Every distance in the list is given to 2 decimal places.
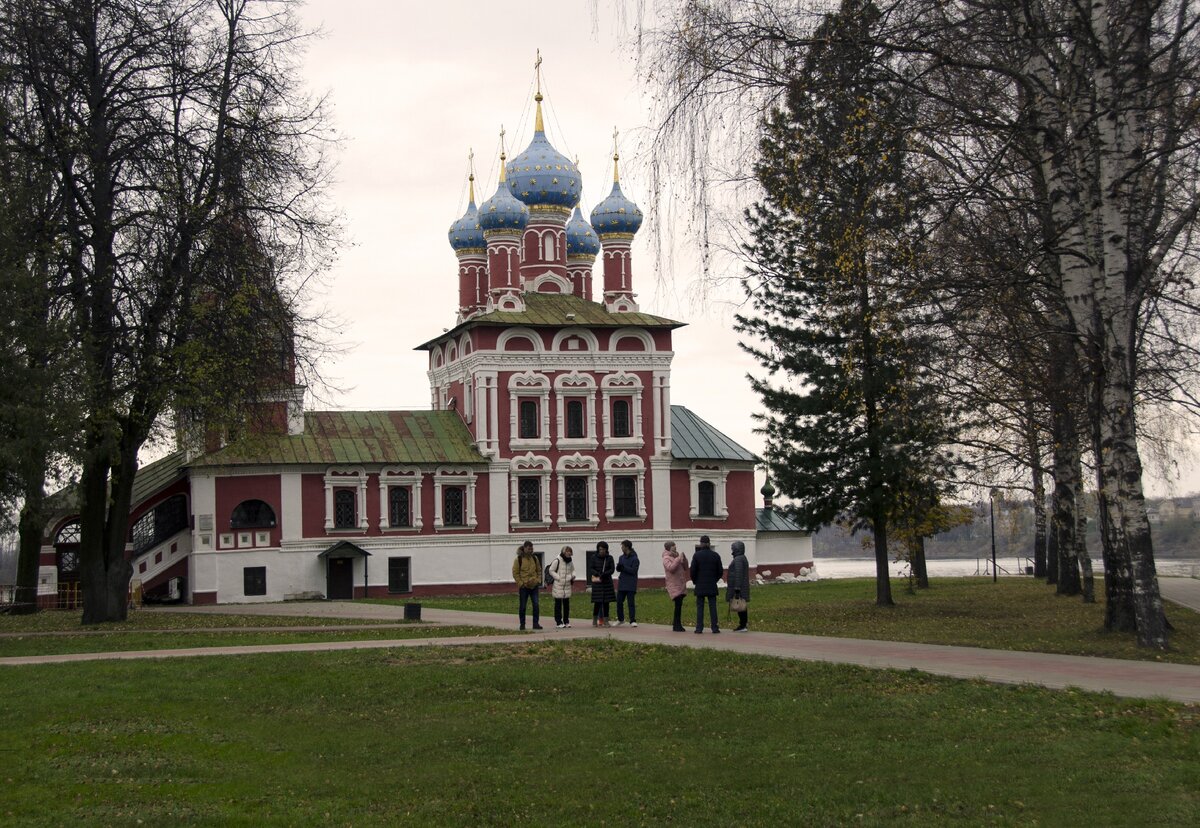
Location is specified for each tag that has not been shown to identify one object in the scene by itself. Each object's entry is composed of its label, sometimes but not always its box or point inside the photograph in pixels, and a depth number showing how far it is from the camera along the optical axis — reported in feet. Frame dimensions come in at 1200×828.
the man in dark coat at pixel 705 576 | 75.15
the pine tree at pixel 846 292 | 53.93
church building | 145.28
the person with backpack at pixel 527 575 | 80.79
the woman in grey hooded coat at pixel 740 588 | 75.97
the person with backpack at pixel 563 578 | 80.53
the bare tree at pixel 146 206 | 87.51
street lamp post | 114.86
